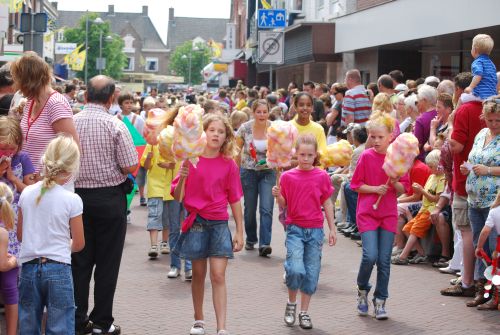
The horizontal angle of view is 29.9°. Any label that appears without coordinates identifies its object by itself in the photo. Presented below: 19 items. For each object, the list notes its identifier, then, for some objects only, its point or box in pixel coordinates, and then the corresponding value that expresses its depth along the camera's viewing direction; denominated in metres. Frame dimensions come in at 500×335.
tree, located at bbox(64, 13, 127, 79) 86.81
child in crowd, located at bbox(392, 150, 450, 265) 11.04
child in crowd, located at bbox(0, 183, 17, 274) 6.24
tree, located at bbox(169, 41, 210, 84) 136.12
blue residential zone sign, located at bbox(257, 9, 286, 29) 22.15
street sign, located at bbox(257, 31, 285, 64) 19.53
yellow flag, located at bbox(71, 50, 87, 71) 48.36
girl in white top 5.91
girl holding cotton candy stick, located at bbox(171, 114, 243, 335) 7.46
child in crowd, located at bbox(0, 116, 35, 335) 6.73
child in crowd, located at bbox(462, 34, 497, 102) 9.59
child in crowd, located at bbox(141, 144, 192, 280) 10.43
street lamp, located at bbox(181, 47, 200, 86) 135.41
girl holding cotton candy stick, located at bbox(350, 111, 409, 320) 8.27
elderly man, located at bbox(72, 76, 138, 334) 7.28
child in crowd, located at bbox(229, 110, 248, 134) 14.66
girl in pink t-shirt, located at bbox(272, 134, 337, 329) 8.12
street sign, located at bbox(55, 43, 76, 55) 54.42
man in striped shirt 15.07
